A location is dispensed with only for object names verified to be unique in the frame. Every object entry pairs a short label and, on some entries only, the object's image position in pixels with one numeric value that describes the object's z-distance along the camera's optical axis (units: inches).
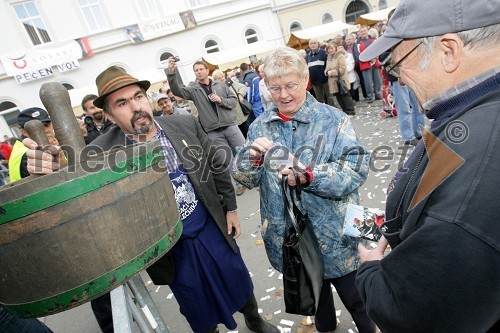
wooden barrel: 38.4
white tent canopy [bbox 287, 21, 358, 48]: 860.0
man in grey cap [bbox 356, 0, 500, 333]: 31.5
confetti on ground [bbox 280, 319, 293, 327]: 111.7
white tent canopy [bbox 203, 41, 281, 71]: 801.0
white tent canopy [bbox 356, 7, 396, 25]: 870.7
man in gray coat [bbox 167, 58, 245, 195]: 218.5
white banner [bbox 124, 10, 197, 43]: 986.1
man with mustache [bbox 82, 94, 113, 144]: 177.3
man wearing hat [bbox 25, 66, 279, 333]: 85.0
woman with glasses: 73.0
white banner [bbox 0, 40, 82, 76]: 861.8
